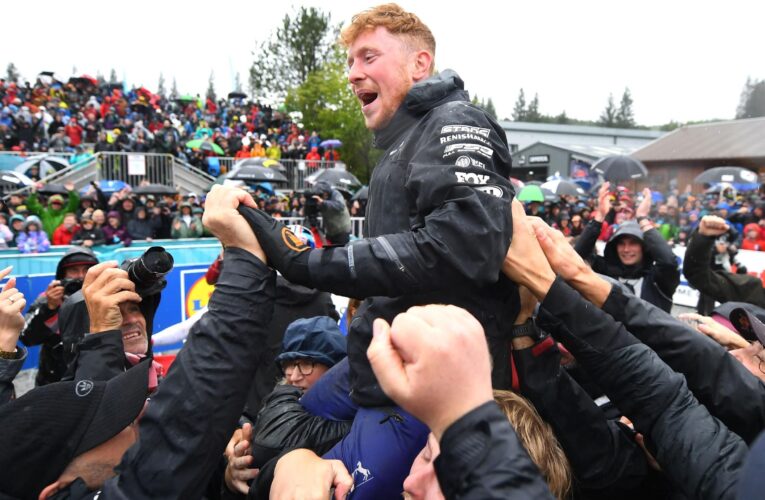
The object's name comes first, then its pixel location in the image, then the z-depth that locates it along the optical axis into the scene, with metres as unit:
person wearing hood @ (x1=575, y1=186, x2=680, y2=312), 5.14
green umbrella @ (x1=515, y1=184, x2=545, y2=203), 15.66
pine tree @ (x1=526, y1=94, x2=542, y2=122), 118.90
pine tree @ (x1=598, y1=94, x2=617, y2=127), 106.69
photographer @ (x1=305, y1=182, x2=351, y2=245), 6.13
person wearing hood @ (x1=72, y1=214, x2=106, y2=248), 10.13
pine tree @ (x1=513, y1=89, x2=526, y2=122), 124.19
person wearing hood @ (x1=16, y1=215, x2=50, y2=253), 9.60
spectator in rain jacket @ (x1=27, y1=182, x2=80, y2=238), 10.92
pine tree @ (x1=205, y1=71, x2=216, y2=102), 89.15
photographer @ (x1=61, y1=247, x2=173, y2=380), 2.22
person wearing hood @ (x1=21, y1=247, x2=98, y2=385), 4.53
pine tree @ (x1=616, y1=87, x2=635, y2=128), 106.00
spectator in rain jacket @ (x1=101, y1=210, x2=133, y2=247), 10.69
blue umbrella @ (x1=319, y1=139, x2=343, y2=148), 26.08
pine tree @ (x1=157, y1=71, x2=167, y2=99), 79.60
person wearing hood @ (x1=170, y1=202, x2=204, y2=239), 11.75
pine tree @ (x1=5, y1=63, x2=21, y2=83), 58.54
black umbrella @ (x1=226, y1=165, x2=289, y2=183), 15.60
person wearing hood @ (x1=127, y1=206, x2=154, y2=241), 11.78
